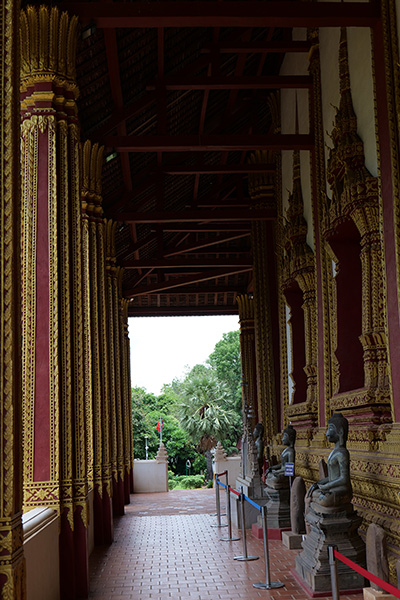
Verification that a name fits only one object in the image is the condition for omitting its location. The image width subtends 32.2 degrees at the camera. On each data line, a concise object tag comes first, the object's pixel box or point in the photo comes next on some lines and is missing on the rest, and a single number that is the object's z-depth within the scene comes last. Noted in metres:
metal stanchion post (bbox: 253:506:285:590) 6.69
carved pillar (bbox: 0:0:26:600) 3.78
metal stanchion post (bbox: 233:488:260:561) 8.22
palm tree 32.69
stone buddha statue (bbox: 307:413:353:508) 6.39
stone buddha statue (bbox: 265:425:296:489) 9.76
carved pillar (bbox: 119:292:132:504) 17.92
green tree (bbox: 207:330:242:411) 45.81
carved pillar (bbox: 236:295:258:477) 20.98
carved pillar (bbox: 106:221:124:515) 13.64
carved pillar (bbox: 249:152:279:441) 14.37
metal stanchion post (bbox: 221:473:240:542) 9.88
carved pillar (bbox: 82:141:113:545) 10.32
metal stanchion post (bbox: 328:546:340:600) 4.14
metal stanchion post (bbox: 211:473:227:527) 11.49
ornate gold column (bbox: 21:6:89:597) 6.48
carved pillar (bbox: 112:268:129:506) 15.02
